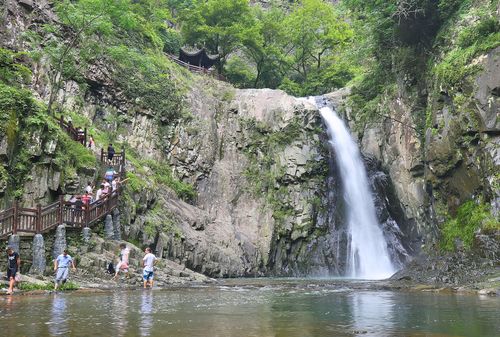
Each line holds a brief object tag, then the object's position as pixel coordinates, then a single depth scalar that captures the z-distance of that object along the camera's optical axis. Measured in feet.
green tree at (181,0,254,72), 140.67
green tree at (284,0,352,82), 151.12
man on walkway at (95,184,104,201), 68.72
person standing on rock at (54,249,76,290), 48.67
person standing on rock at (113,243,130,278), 58.44
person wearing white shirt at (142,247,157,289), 53.36
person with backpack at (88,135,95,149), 83.07
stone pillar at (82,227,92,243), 62.45
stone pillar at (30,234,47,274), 55.31
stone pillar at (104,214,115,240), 68.64
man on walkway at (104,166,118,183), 74.82
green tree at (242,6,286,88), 143.33
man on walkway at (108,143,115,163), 81.92
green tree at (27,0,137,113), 80.74
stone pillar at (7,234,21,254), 53.21
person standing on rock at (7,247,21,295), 43.55
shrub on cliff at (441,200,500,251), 64.54
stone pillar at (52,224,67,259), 58.29
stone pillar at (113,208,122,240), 70.91
